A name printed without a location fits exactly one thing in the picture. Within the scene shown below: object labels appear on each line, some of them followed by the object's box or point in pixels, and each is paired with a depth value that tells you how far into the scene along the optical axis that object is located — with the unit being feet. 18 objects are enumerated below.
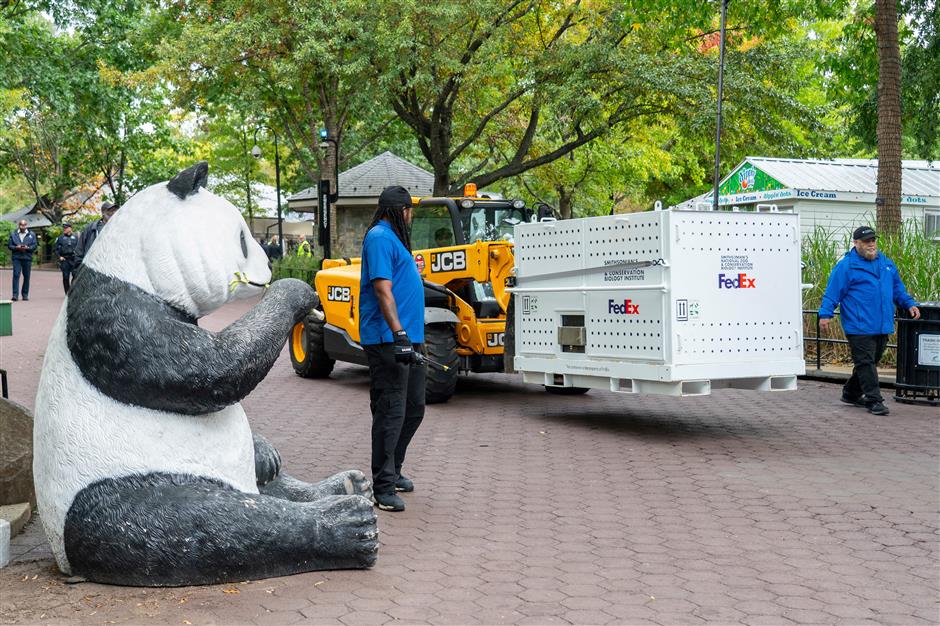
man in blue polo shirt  20.04
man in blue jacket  33.35
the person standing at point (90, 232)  37.37
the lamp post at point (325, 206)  74.13
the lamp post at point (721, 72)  38.88
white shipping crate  27.99
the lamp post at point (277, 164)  108.47
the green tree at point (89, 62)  62.75
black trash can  34.58
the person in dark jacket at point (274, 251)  117.07
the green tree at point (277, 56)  64.44
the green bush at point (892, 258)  42.50
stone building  106.01
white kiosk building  72.54
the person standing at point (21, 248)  77.05
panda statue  13.73
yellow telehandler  35.04
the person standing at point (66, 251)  70.44
